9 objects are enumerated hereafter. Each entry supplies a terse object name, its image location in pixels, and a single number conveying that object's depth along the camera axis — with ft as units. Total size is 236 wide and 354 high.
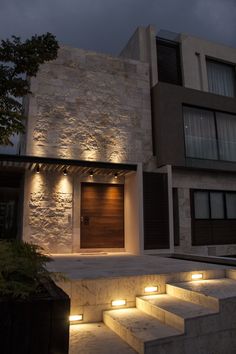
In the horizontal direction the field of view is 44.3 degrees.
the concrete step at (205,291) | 14.07
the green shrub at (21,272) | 8.41
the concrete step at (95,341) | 11.26
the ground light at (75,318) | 14.06
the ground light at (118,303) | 15.18
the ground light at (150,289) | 16.30
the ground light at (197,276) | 18.29
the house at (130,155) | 33.50
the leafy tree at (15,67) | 15.84
